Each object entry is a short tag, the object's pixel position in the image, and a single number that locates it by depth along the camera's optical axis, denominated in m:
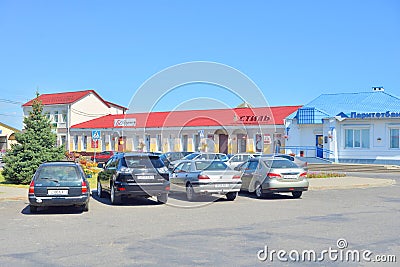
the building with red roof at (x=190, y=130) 47.41
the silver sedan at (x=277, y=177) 16.48
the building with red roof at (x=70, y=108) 62.03
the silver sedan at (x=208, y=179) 15.30
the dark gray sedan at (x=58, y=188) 12.56
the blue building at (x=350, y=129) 39.06
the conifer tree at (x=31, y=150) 21.16
